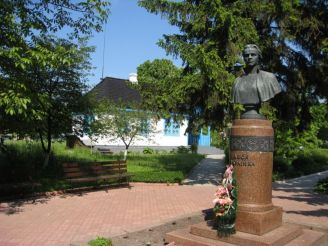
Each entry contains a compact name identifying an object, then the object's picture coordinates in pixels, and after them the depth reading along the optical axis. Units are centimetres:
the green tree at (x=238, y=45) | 1417
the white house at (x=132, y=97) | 3881
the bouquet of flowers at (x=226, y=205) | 708
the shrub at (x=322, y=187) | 1460
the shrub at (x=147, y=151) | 3362
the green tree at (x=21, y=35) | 929
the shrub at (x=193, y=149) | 3641
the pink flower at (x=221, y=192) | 718
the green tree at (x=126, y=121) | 2467
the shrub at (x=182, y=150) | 3560
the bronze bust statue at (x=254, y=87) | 779
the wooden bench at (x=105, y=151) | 2786
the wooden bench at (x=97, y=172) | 1334
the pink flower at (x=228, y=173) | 729
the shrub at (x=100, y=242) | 658
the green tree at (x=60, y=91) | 1562
